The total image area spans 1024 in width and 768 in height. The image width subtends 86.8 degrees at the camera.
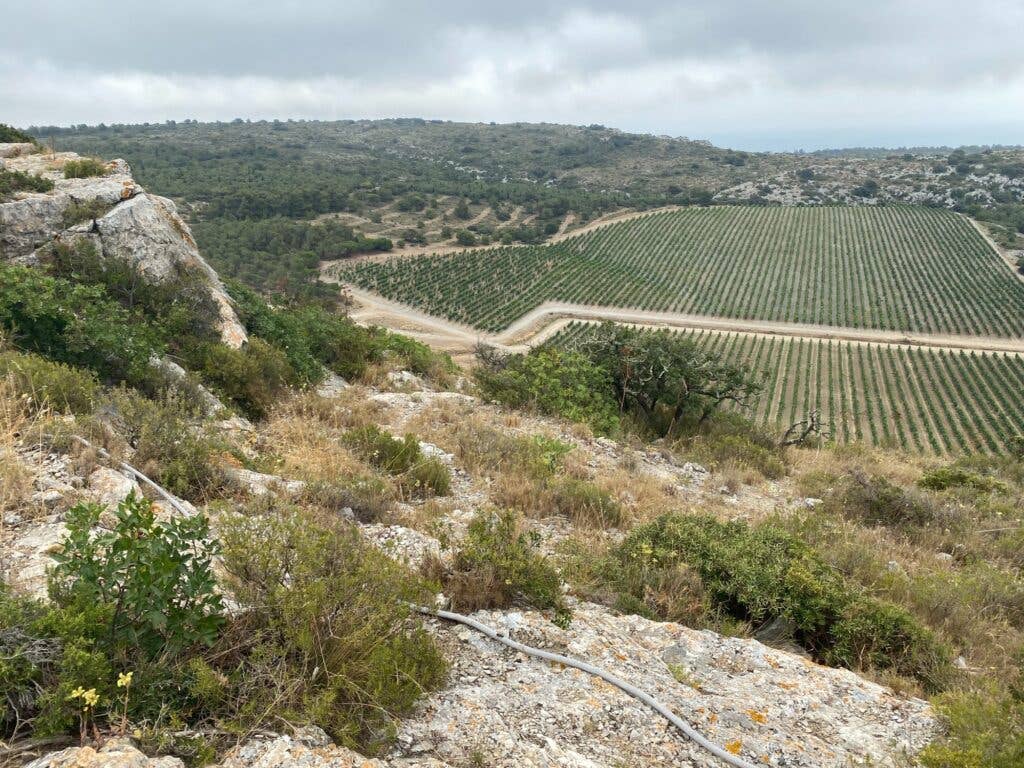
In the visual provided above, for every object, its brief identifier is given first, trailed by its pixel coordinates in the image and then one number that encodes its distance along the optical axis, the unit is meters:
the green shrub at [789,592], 4.29
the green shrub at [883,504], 8.00
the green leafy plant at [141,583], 2.53
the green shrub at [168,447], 4.82
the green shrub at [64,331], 7.17
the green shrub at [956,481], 10.19
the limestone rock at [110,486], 4.14
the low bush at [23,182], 11.23
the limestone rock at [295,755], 2.35
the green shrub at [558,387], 12.00
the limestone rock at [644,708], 2.94
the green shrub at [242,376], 8.87
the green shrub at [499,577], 4.09
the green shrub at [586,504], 6.38
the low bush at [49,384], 5.28
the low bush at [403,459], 6.53
